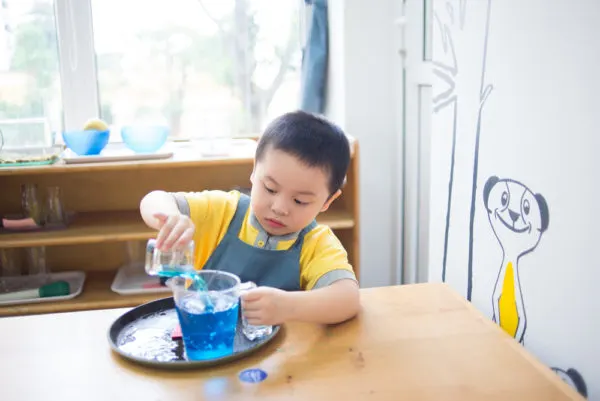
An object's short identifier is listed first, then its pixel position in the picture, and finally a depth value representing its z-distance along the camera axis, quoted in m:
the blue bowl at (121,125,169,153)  2.37
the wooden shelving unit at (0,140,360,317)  2.26
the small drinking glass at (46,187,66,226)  2.40
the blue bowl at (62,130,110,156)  2.31
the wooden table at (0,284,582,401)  0.80
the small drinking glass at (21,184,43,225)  2.40
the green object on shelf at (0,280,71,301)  2.27
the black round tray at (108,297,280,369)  0.86
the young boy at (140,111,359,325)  0.99
